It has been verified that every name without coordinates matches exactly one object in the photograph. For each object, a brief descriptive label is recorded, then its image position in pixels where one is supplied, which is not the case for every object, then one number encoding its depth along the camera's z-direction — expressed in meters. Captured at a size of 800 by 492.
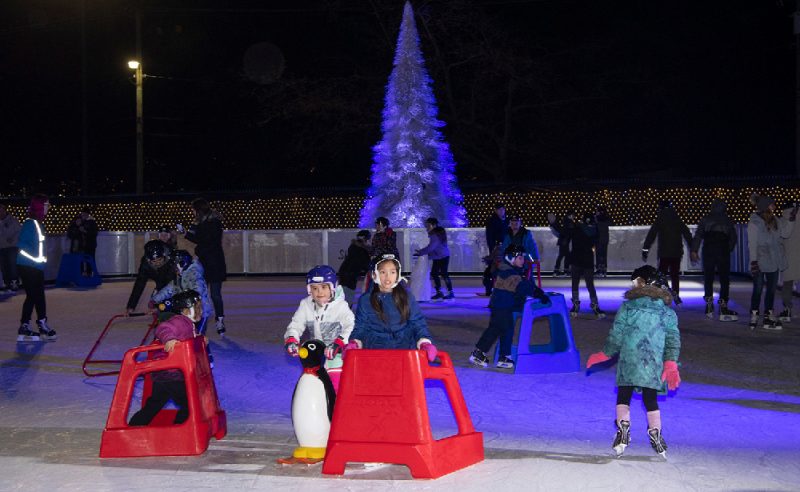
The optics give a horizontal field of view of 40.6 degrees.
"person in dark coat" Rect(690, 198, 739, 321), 14.55
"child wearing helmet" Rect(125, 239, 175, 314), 9.55
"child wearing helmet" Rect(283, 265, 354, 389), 6.75
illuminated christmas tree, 27.83
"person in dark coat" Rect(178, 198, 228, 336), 13.41
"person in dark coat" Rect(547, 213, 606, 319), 15.16
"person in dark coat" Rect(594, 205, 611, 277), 25.36
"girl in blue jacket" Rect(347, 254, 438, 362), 6.59
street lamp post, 33.91
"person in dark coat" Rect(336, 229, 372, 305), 13.61
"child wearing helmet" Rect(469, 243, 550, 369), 10.22
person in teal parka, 6.41
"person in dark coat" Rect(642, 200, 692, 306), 15.91
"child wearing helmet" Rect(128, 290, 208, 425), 6.95
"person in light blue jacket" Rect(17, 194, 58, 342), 12.62
